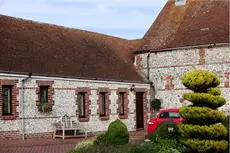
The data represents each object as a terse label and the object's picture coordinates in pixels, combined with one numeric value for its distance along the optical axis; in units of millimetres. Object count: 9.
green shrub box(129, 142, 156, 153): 13625
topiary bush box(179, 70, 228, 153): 14094
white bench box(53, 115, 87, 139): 26117
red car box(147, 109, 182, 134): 25392
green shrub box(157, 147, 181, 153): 13794
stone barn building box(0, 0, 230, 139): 24875
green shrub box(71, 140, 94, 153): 14658
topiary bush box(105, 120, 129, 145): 15094
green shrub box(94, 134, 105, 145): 15448
